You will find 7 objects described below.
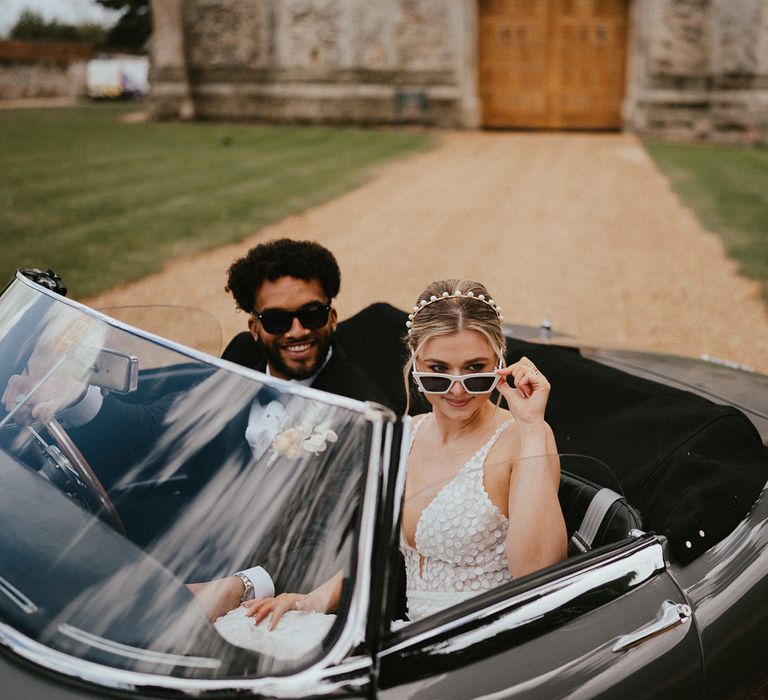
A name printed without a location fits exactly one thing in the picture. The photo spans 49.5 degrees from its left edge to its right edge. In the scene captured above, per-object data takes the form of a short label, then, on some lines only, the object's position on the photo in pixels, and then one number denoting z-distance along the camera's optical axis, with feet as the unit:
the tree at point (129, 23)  137.08
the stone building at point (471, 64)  68.74
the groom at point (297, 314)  8.50
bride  5.84
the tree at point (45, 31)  196.85
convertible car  4.59
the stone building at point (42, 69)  132.88
